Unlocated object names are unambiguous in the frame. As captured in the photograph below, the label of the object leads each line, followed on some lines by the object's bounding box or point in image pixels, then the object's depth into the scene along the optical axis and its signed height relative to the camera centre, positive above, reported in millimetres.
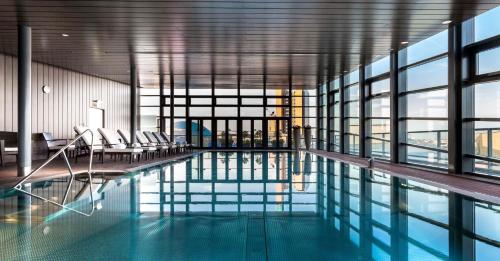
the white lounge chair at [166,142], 15281 -528
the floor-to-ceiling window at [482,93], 7375 +692
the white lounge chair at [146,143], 13675 -503
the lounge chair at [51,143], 11513 -447
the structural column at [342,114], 15781 +579
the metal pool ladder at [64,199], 4671 -970
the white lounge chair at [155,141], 14798 -465
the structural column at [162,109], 19945 +1006
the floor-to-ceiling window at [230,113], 20344 +815
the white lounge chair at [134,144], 12086 -498
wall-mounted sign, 15800 +1015
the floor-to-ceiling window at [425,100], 9086 +709
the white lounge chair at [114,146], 10695 -499
